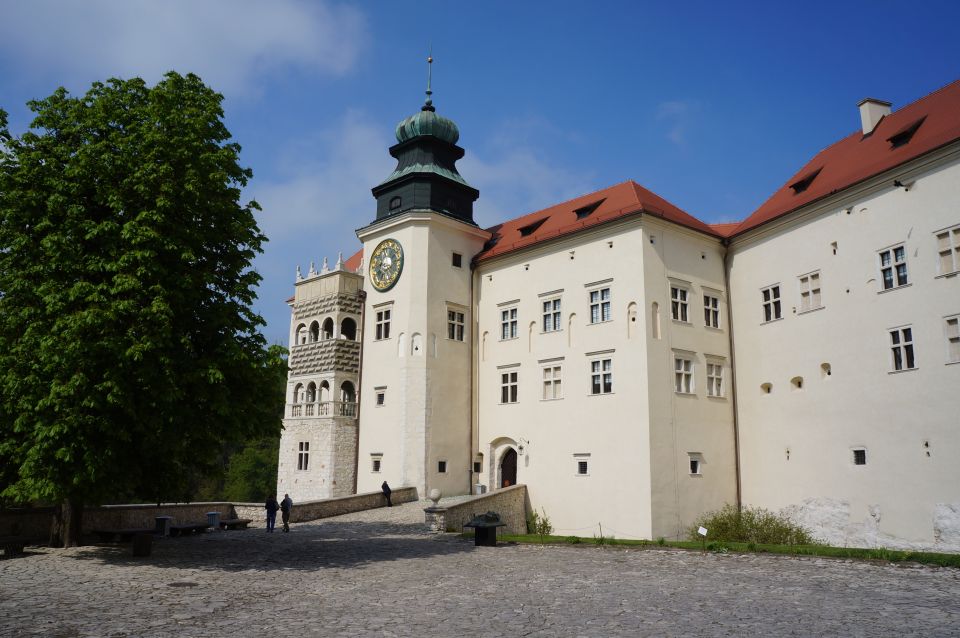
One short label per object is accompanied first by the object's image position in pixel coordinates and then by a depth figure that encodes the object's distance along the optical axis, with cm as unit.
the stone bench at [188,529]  2031
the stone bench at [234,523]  2314
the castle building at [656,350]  2048
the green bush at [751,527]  2203
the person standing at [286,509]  2203
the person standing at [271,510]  2230
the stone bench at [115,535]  1794
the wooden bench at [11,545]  1511
